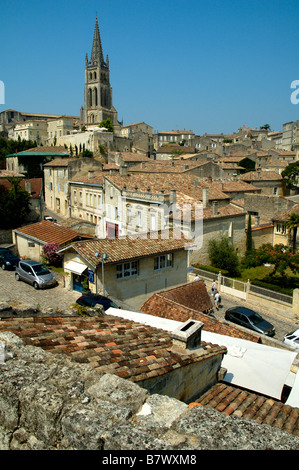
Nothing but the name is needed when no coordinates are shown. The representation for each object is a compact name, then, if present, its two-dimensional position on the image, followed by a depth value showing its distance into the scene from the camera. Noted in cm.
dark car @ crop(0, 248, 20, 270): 2227
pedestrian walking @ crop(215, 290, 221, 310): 2089
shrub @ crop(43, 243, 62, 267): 2205
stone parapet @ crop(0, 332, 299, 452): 241
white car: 1561
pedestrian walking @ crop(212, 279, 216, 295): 2202
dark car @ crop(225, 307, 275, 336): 1708
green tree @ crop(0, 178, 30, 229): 3088
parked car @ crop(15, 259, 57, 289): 1855
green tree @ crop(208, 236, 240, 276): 2752
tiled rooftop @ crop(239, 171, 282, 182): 5000
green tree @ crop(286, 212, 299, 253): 3253
